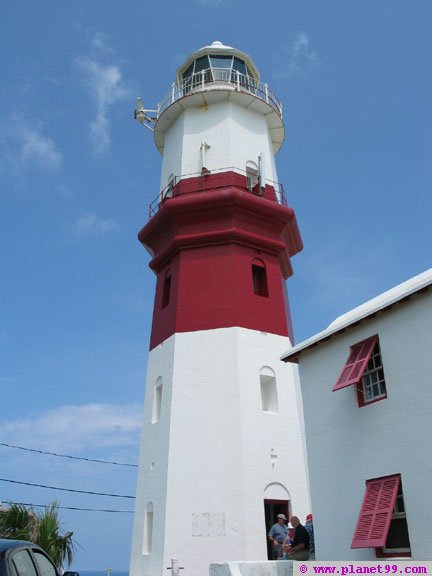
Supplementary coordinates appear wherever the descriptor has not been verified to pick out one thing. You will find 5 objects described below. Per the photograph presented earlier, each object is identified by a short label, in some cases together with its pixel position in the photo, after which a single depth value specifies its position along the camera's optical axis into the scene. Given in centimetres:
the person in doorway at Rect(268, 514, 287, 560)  1513
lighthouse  1773
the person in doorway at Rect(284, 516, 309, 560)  1304
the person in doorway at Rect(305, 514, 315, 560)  1400
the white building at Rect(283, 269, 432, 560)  1144
